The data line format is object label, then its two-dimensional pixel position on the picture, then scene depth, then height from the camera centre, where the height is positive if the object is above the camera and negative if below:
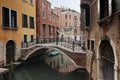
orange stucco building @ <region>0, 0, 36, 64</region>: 6.33 +1.17
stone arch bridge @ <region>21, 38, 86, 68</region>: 6.02 -0.88
